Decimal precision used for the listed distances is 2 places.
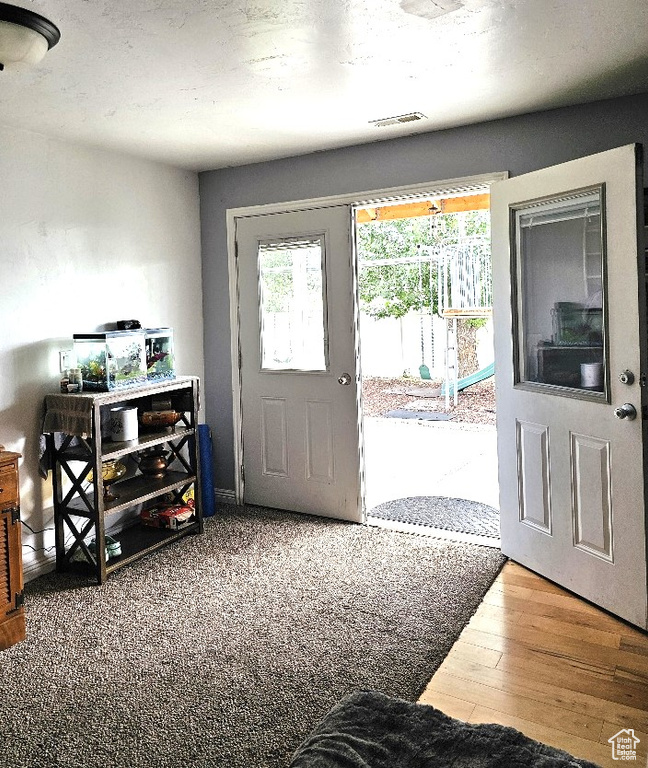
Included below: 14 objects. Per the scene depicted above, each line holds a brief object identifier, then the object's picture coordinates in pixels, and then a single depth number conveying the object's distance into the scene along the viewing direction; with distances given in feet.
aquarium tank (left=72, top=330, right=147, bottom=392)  11.73
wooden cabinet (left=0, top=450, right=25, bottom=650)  9.25
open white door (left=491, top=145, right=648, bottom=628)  9.12
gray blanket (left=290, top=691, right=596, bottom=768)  4.01
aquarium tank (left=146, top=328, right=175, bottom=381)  13.10
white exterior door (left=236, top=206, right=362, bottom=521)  14.01
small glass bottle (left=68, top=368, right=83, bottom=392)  11.77
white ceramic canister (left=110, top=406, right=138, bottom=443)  12.26
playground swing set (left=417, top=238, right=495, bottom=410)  29.76
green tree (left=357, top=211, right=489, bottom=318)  32.78
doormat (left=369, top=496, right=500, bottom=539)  13.85
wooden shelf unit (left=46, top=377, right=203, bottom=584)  11.25
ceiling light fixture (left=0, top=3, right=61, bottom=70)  6.66
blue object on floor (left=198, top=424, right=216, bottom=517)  14.83
